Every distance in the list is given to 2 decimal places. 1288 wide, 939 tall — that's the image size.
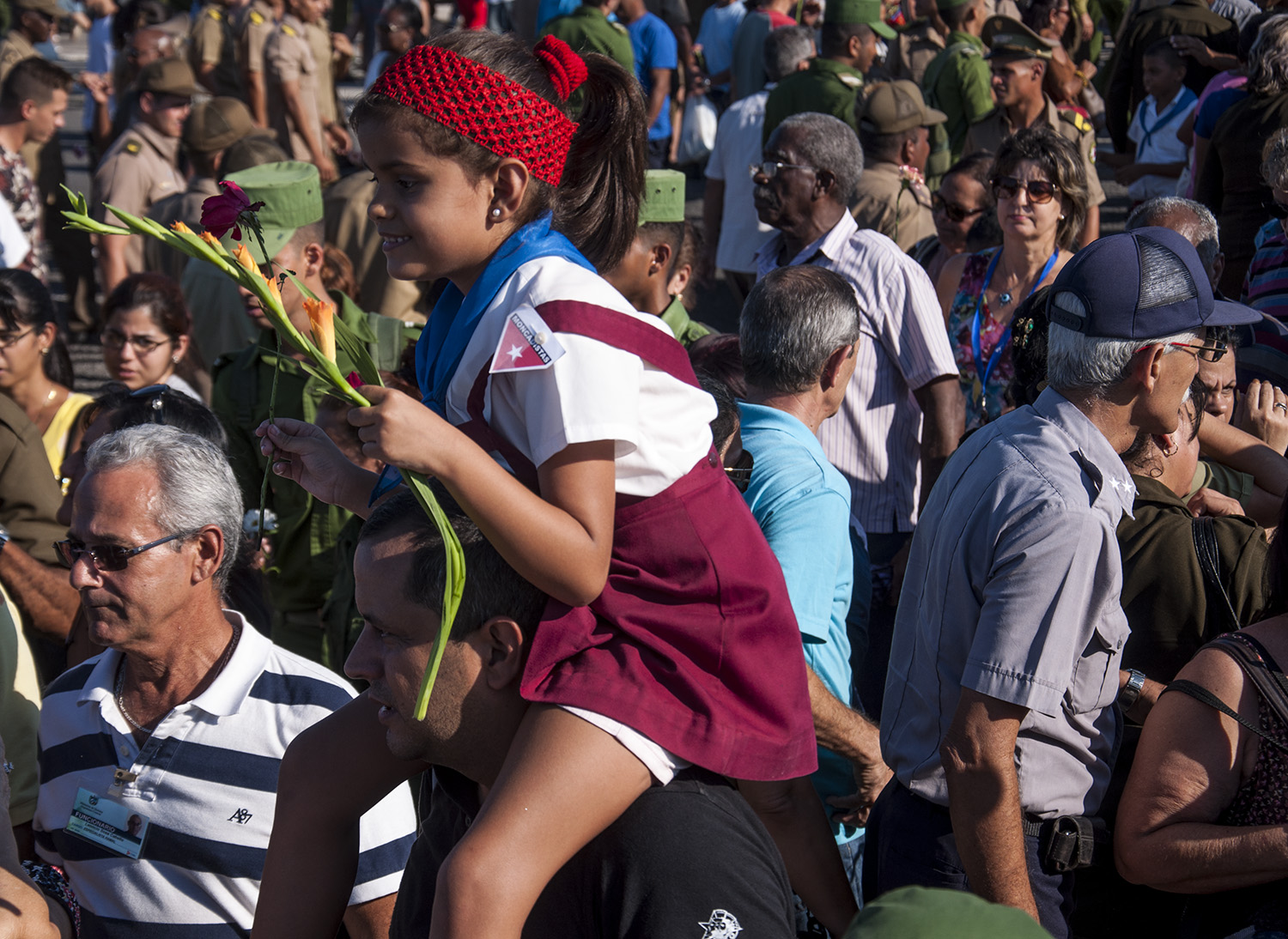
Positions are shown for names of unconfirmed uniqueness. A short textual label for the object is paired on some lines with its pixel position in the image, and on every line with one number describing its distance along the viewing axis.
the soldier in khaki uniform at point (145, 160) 7.76
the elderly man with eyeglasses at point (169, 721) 2.76
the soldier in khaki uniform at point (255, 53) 10.40
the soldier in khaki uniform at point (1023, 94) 7.05
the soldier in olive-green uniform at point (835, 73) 7.59
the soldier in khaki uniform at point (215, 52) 11.30
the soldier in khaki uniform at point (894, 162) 6.67
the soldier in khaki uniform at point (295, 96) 10.33
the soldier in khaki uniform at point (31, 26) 10.24
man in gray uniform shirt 2.39
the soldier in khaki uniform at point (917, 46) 10.34
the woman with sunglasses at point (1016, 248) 4.89
